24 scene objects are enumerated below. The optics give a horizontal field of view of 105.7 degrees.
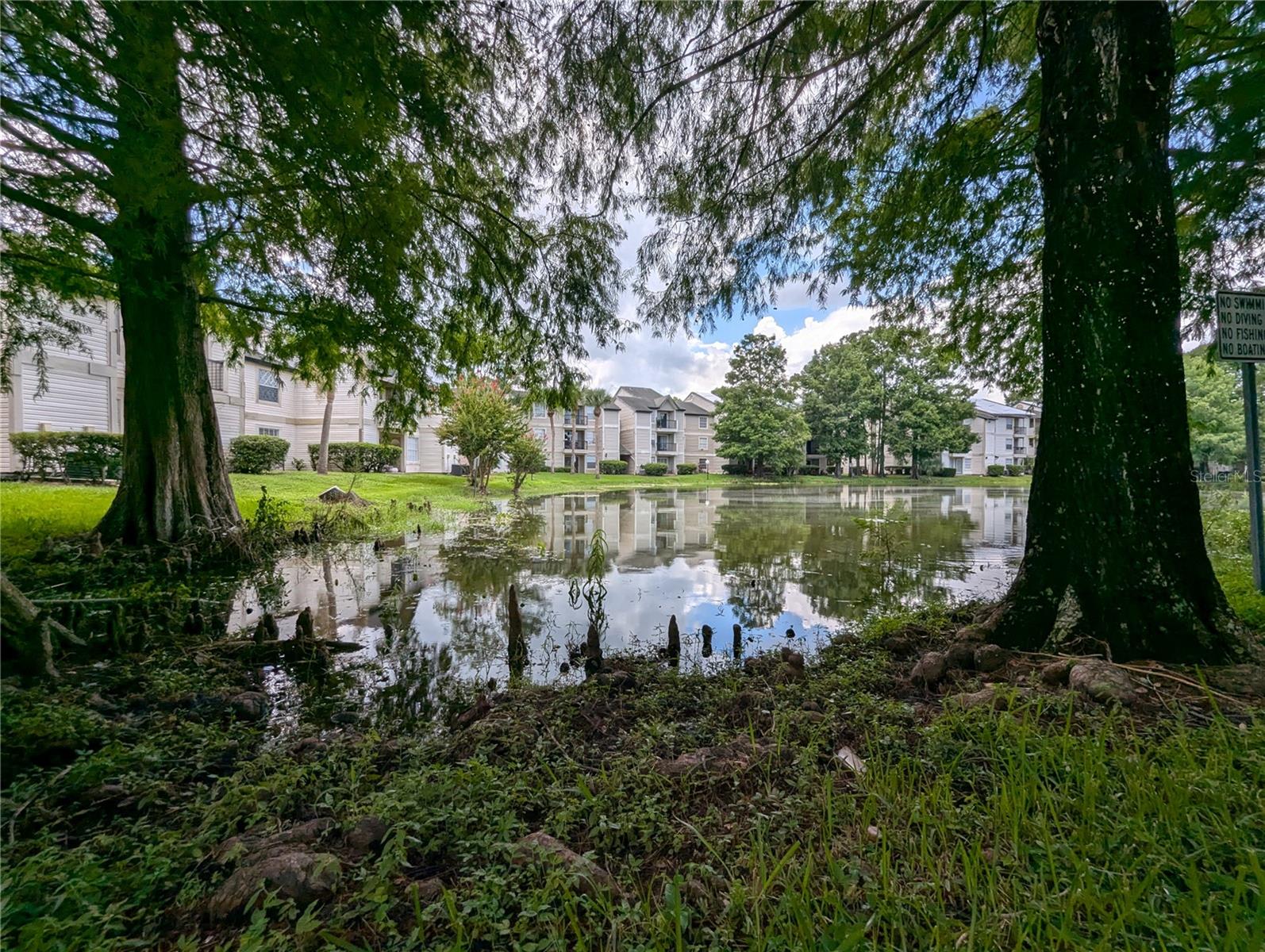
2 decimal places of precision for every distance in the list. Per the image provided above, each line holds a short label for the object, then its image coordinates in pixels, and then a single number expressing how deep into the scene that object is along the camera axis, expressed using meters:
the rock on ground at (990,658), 3.09
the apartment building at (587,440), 42.44
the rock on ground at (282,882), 1.46
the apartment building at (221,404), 13.37
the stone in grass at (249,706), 3.05
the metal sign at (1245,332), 3.90
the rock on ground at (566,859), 1.50
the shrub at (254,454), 18.39
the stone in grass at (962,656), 3.19
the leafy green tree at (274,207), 3.01
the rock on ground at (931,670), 3.09
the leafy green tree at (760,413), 36.59
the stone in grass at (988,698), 2.47
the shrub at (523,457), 20.17
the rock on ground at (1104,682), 2.37
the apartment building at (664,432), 47.06
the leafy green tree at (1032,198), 2.90
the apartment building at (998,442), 52.78
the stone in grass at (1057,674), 2.68
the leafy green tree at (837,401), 38.84
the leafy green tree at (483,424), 18.34
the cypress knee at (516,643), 3.99
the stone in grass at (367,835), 1.75
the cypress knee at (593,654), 3.74
